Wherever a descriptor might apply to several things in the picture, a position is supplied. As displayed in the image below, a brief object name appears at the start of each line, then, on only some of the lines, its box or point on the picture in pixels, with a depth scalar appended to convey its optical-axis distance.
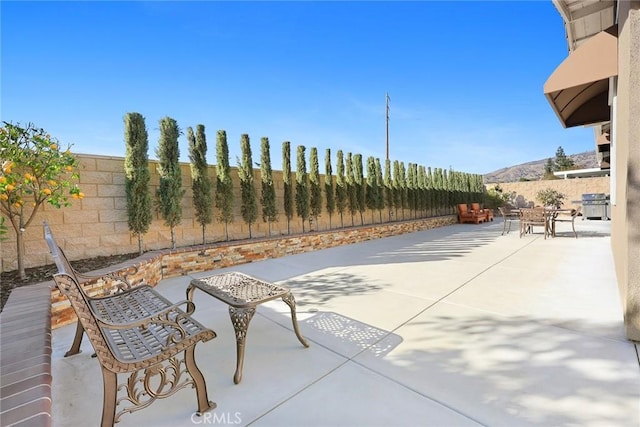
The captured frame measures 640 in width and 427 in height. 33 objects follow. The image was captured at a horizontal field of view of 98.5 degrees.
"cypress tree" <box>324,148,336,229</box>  8.88
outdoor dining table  8.43
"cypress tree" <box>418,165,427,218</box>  13.17
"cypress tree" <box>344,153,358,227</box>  9.55
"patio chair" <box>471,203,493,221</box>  15.49
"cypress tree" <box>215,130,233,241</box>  6.29
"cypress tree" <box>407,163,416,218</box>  12.52
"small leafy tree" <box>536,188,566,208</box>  17.99
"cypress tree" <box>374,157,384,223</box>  10.54
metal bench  1.37
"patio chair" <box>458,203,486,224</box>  14.96
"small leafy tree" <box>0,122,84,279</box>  3.42
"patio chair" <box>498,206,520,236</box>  9.80
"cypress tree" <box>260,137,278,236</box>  7.10
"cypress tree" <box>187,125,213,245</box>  5.90
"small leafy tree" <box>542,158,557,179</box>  47.80
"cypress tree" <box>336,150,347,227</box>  9.20
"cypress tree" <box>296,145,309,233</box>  7.95
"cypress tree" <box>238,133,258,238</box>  6.70
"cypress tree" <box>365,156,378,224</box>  10.27
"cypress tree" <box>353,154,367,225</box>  9.76
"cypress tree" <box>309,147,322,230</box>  8.39
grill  13.34
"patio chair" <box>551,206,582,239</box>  8.42
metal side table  2.00
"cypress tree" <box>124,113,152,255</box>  4.92
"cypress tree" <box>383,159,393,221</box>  11.21
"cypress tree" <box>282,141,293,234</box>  7.63
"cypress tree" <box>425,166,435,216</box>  13.83
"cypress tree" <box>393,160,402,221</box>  11.60
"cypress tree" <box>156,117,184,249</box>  5.36
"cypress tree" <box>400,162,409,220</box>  11.90
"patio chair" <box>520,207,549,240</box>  8.34
